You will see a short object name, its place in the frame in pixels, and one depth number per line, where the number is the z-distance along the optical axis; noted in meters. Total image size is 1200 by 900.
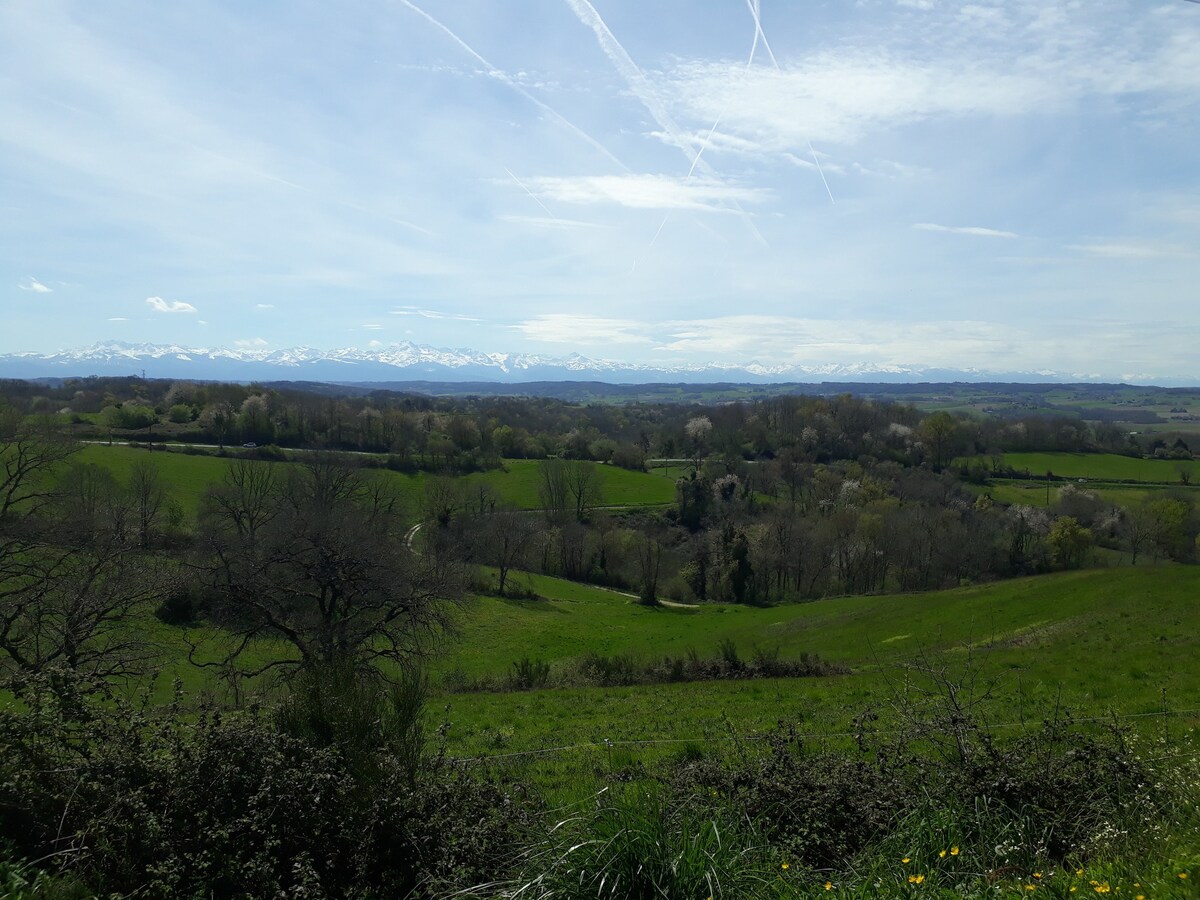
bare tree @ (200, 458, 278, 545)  34.06
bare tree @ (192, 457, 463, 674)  18.95
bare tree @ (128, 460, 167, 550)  42.94
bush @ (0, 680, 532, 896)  4.89
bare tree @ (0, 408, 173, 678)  15.55
